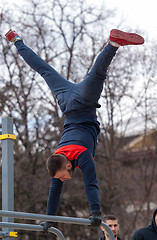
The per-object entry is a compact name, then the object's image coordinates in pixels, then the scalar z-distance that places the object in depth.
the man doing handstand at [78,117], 5.91
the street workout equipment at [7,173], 7.40
